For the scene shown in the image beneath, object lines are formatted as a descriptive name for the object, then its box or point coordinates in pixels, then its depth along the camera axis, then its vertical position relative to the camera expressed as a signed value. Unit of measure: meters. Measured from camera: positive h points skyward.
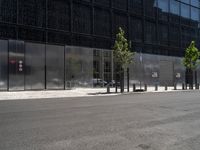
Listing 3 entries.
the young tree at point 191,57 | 26.09 +3.37
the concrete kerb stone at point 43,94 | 14.65 -1.53
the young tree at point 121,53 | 20.17 +3.11
